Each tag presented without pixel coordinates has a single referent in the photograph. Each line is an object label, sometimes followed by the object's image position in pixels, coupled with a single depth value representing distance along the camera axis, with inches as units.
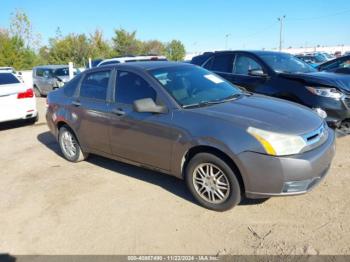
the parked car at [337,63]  388.2
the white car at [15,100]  334.6
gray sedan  135.5
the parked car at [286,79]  226.8
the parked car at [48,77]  635.6
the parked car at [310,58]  1008.9
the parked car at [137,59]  492.1
